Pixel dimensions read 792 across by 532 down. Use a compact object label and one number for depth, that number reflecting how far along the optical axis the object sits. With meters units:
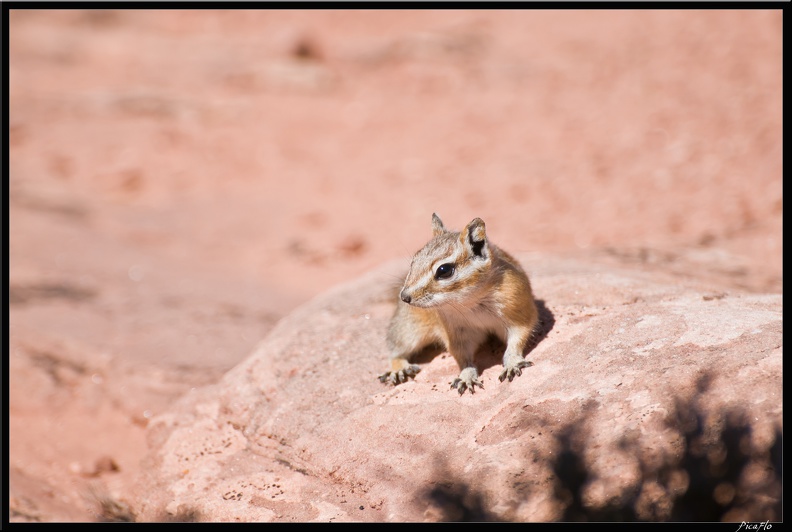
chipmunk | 8.32
